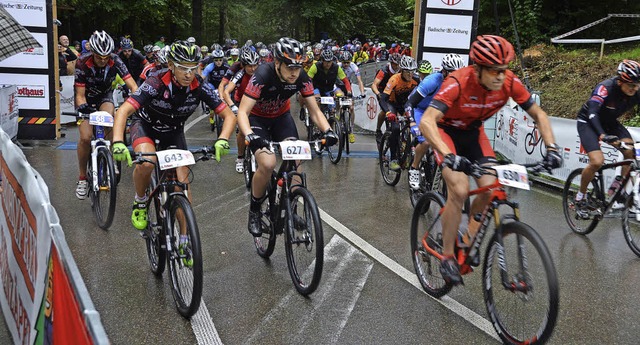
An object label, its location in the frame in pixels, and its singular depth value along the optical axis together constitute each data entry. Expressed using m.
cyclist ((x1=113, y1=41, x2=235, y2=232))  5.38
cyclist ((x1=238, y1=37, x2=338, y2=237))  5.72
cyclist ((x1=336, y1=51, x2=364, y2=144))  13.74
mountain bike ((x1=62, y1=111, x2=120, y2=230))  7.05
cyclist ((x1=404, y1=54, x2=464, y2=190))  8.28
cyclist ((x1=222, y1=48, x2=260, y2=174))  9.66
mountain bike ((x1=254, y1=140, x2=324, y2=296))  5.13
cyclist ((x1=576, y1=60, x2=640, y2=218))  7.31
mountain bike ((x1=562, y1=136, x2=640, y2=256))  6.79
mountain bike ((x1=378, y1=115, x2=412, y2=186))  9.74
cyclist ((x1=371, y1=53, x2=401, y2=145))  11.96
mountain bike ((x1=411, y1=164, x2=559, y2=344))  4.00
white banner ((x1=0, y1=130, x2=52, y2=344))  3.21
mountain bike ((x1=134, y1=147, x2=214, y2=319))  4.57
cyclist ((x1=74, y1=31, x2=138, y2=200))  7.90
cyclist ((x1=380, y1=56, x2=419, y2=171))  9.98
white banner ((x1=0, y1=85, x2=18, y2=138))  11.73
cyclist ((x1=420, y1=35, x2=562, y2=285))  4.66
